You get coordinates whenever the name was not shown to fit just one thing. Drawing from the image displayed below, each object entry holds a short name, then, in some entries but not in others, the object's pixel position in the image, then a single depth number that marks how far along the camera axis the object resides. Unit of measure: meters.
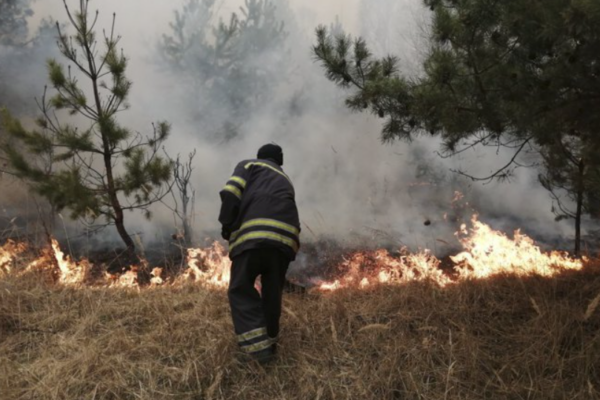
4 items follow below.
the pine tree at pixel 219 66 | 12.07
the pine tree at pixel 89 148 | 5.97
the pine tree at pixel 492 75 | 2.58
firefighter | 3.27
